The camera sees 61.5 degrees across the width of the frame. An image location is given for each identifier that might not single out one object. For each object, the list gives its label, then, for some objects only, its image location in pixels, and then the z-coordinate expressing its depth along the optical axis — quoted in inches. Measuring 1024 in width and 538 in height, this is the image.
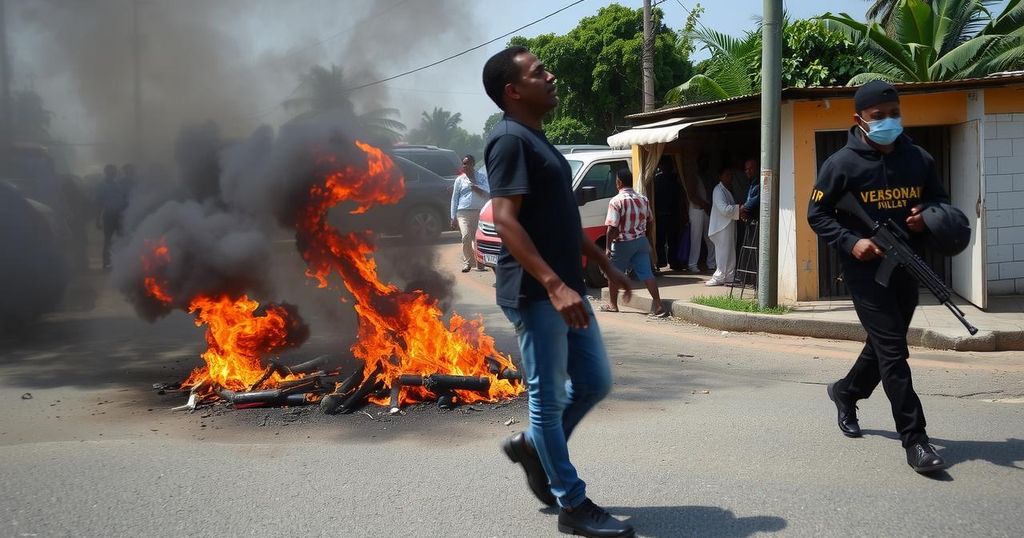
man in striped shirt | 370.9
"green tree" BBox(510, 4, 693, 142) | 1089.4
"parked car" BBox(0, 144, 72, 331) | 359.3
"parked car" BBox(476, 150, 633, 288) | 451.8
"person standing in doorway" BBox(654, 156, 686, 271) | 507.5
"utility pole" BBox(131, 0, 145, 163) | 347.3
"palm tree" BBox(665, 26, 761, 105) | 661.9
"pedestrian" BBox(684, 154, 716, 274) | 499.5
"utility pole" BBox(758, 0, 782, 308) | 344.2
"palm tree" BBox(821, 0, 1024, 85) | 791.1
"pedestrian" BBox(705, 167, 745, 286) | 442.9
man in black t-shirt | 122.6
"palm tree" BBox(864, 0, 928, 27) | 1008.9
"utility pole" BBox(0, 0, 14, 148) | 368.2
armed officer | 162.2
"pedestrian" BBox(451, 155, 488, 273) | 535.8
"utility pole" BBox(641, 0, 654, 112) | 736.3
